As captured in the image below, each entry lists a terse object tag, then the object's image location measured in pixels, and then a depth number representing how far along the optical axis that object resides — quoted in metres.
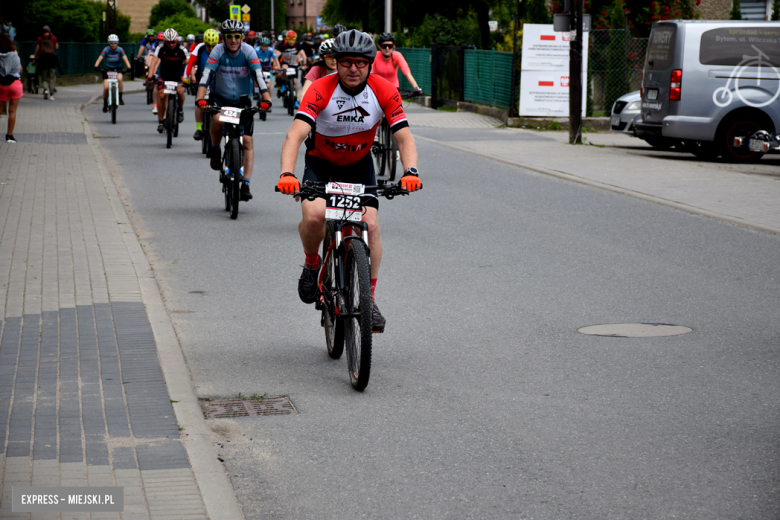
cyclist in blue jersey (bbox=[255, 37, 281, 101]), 31.19
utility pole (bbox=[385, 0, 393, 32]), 35.88
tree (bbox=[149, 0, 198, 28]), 75.88
